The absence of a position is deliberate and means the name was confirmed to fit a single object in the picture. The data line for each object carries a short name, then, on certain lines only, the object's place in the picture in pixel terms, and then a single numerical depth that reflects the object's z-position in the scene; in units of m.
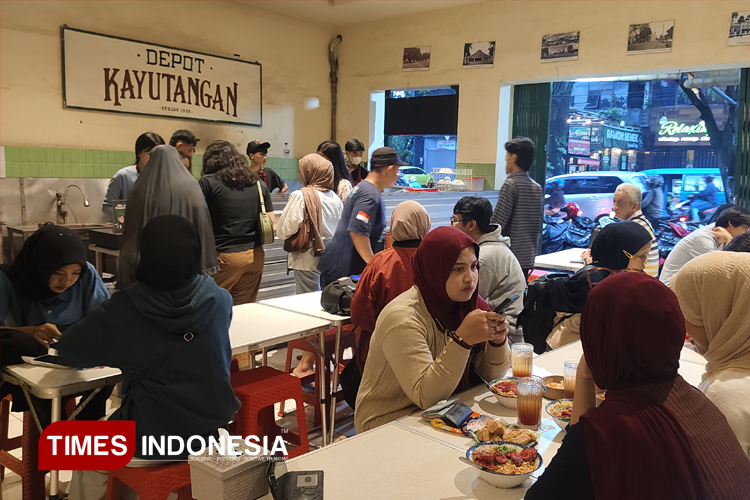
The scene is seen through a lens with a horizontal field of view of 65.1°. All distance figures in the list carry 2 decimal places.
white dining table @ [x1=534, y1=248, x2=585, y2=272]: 4.87
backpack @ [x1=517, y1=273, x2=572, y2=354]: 2.84
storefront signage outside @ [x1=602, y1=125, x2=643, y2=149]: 7.07
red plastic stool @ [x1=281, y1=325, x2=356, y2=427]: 3.39
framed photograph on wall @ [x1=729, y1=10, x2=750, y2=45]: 5.25
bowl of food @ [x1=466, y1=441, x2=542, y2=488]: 1.43
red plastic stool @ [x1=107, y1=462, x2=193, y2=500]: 1.98
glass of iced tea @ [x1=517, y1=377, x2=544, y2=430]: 1.77
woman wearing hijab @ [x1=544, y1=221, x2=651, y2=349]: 2.78
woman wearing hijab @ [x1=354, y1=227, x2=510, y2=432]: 1.92
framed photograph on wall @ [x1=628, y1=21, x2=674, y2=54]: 5.69
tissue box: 1.35
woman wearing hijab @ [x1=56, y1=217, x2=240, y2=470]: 1.88
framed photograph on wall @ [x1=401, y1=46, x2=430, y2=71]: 7.45
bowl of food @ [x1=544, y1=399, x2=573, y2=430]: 1.81
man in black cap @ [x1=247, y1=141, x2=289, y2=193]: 5.63
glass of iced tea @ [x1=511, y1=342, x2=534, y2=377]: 2.14
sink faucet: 5.68
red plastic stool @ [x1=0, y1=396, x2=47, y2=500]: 2.33
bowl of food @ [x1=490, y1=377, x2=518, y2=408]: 1.96
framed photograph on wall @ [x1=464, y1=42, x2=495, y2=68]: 6.88
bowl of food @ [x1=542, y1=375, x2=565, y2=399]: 2.03
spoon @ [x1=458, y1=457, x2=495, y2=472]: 1.44
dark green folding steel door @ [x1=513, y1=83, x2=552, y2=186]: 6.76
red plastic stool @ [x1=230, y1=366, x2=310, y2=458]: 2.57
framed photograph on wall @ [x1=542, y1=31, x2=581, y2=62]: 6.25
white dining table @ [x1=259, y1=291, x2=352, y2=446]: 3.13
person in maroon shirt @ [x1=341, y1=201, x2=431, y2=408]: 2.78
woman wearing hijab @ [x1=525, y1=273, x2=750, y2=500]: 1.06
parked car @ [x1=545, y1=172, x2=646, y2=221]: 7.26
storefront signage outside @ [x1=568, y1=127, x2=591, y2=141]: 7.21
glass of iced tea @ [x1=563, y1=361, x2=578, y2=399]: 1.98
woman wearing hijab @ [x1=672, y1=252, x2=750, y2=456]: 1.56
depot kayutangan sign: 5.81
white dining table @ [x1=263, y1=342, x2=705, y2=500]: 1.44
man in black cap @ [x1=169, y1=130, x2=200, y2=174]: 4.82
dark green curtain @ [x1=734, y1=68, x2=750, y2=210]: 5.45
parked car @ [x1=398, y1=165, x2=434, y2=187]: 7.41
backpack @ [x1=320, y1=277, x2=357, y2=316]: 3.18
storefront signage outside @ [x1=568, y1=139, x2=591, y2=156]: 7.28
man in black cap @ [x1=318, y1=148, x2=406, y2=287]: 3.77
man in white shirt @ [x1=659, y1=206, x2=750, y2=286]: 4.07
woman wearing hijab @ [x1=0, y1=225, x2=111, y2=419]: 2.30
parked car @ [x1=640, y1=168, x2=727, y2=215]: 6.25
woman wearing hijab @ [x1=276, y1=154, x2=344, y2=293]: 4.09
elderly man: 4.36
